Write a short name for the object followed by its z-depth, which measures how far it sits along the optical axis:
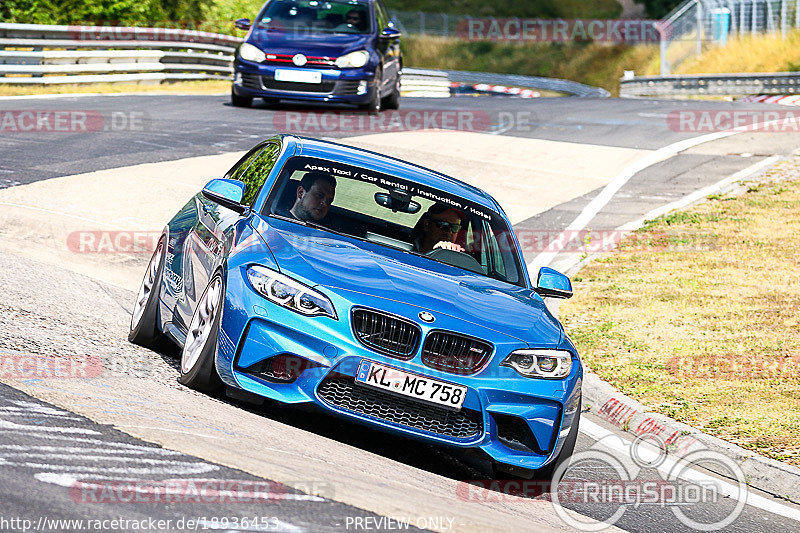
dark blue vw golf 42.00
